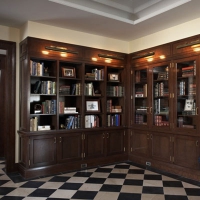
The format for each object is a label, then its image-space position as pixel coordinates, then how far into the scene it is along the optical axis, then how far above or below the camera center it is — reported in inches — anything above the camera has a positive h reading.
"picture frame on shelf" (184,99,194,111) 154.1 +0.6
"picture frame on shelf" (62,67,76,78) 173.3 +27.1
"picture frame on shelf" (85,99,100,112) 184.7 +0.1
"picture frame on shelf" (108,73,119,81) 197.0 +26.4
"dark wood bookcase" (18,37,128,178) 157.9 -2.1
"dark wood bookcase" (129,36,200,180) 152.9 -2.4
